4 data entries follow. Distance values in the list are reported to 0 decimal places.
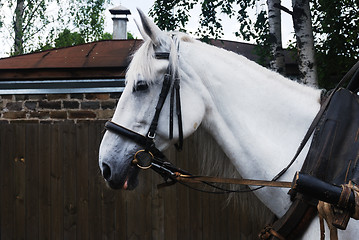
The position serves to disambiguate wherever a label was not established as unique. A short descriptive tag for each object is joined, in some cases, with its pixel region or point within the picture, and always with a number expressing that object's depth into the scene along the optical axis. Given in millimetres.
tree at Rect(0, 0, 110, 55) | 17812
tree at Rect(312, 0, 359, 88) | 5156
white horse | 1771
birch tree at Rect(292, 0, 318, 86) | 4375
